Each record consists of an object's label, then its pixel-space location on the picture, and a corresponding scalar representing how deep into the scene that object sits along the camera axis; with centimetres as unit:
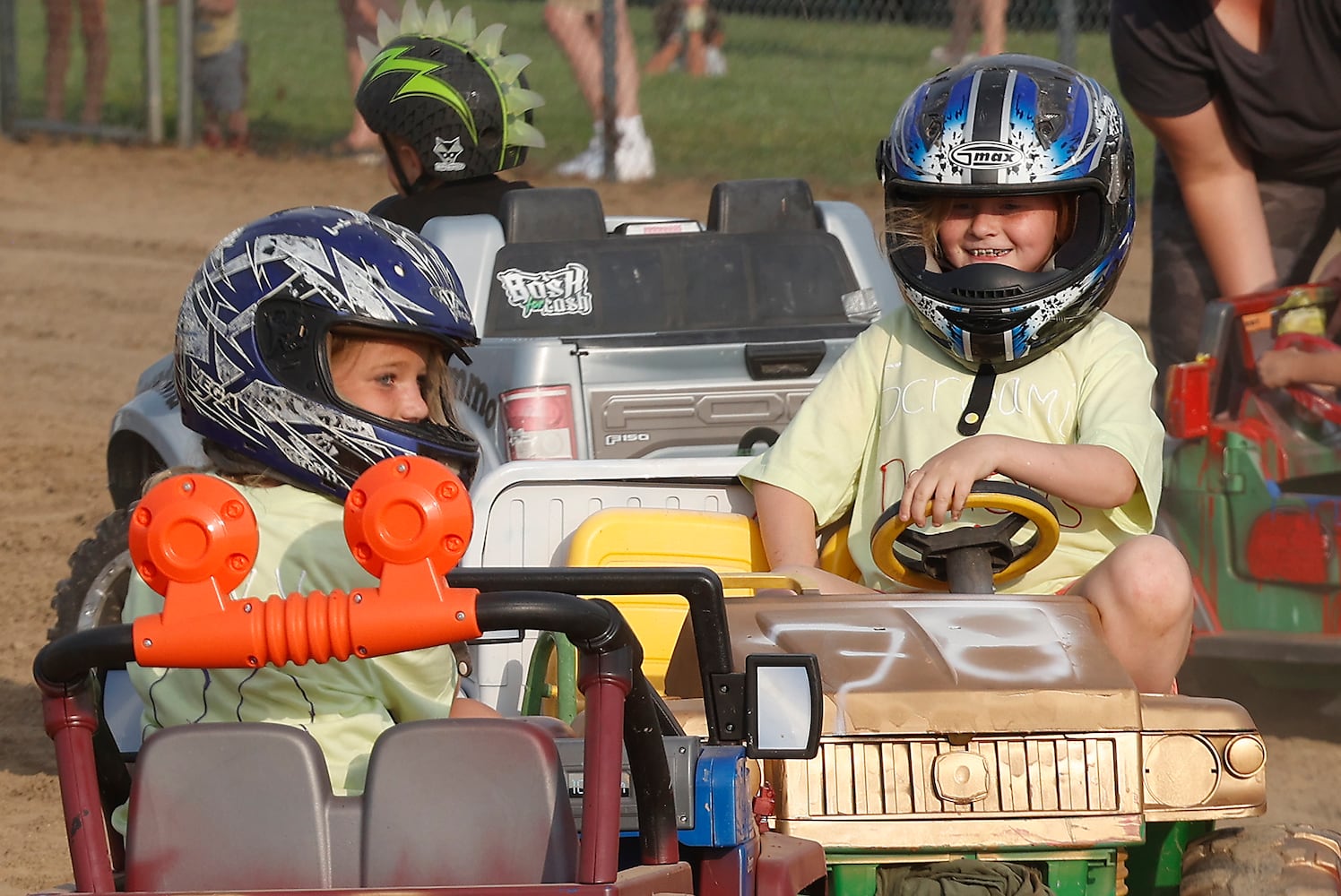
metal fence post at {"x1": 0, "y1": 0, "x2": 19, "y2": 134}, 3092
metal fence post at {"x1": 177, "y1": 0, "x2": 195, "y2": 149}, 3034
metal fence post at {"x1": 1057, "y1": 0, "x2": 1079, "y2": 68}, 2664
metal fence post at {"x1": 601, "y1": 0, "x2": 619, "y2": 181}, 2825
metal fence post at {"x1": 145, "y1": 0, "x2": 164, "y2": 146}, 3044
